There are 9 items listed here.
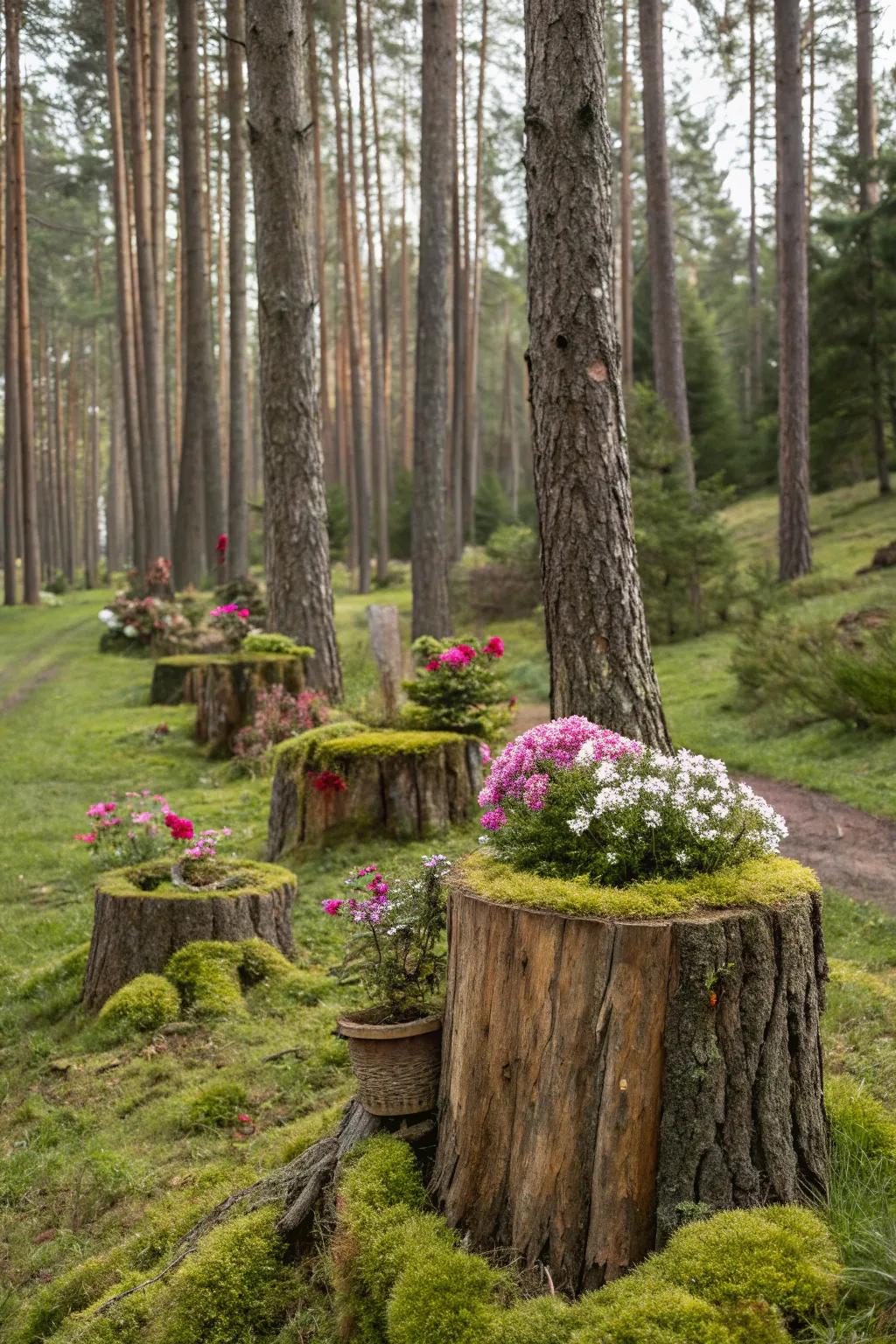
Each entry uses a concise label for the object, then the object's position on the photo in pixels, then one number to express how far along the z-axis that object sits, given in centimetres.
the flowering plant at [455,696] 830
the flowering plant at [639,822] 320
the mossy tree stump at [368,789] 771
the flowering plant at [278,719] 1086
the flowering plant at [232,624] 1395
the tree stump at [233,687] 1148
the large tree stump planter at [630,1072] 277
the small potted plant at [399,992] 329
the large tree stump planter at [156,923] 552
